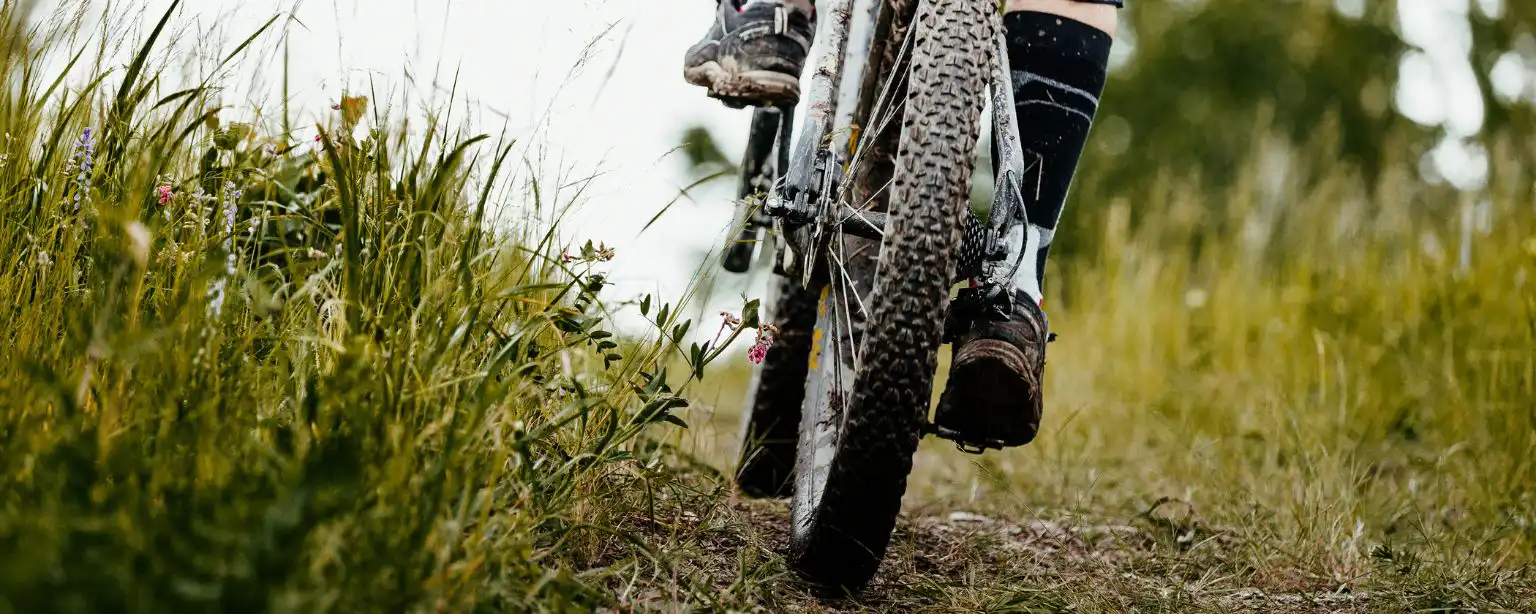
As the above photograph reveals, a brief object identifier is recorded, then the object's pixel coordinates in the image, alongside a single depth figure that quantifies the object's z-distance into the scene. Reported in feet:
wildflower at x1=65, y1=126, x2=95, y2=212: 15.38
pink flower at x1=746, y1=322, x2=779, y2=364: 15.72
